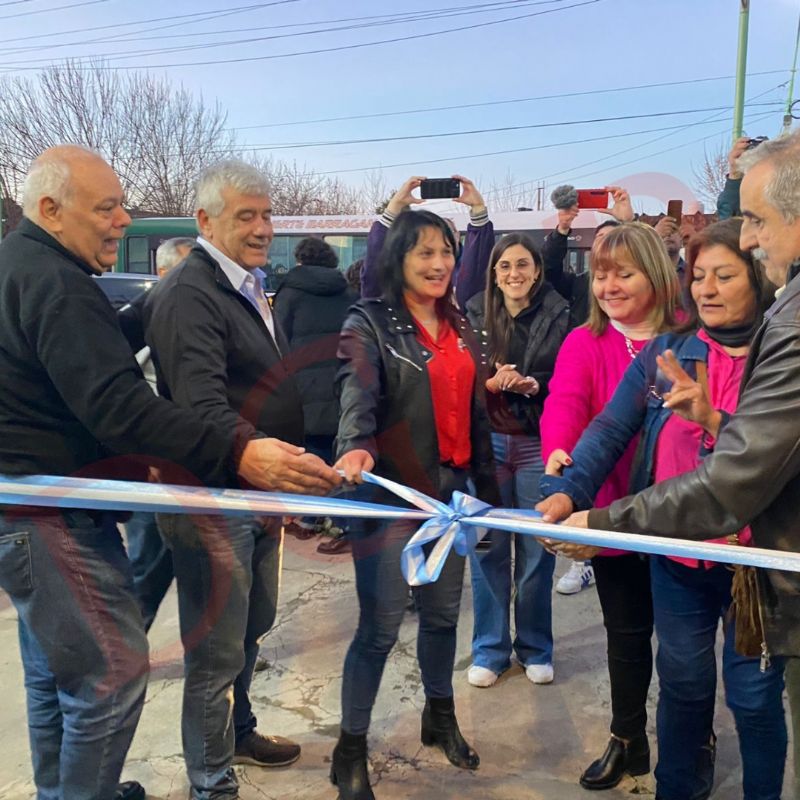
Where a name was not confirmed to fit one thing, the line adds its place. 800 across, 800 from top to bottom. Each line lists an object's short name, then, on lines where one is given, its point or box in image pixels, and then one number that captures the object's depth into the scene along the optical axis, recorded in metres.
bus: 15.27
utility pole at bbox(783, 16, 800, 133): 19.06
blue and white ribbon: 1.88
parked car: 8.74
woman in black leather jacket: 2.37
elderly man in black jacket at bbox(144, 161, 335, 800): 2.06
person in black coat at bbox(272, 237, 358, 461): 4.49
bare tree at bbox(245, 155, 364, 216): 33.81
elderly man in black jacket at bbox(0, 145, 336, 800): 1.79
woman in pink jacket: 2.43
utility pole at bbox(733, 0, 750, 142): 14.15
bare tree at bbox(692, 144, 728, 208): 27.23
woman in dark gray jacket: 3.16
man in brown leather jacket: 1.46
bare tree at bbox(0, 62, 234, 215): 19.73
